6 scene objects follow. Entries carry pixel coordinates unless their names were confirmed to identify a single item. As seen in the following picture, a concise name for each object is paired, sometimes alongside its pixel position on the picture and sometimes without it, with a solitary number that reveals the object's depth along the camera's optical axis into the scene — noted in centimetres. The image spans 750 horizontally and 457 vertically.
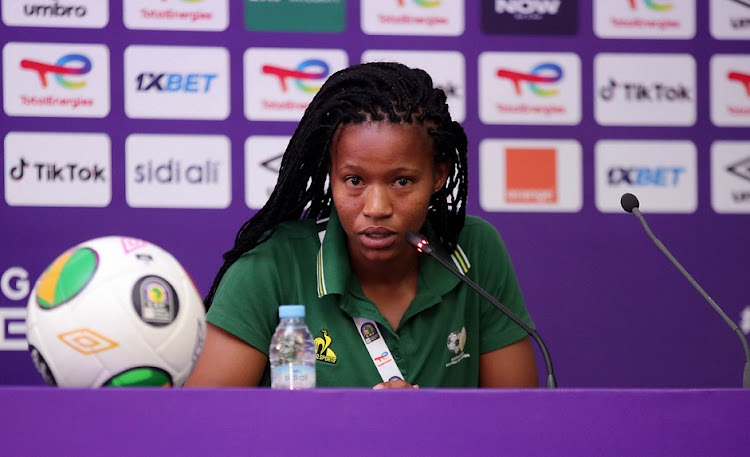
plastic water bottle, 700
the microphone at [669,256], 715
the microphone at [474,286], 712
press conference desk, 669
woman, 726
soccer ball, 676
